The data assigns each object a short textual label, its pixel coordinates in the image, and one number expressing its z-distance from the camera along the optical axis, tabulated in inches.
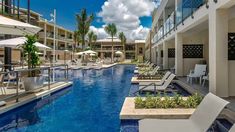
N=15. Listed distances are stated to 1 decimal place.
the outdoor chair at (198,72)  266.5
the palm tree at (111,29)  1528.3
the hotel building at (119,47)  1666.1
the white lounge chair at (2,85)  233.9
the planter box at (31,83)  223.0
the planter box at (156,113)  137.4
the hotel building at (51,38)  1214.4
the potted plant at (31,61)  224.3
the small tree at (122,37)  1648.0
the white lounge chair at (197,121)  97.1
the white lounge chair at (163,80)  253.5
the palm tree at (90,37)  1673.0
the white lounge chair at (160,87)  224.3
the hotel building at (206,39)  167.6
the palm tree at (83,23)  1018.9
